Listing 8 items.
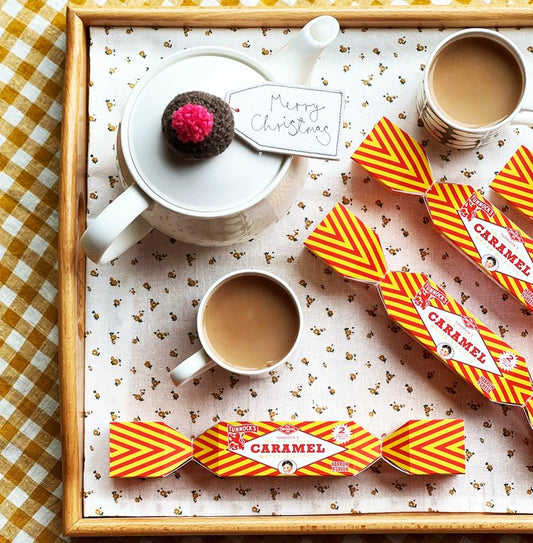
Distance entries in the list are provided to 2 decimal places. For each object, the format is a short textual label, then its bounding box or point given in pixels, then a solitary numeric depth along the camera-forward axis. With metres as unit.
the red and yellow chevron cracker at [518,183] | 0.90
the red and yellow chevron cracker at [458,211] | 0.89
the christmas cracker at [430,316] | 0.88
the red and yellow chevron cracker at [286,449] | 0.88
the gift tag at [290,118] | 0.72
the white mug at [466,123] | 0.84
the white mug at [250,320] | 0.86
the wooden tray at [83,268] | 0.88
